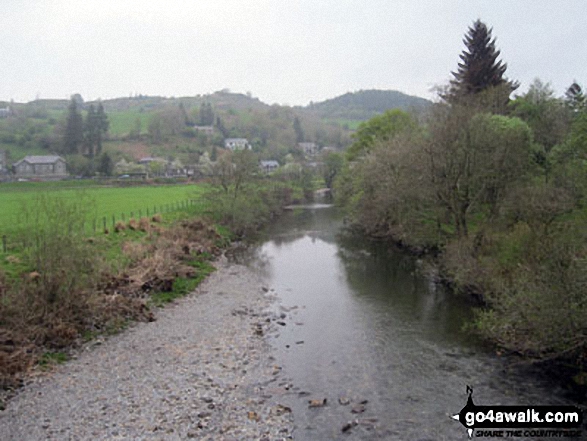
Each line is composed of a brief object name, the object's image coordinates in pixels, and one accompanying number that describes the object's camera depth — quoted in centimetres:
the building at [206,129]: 15711
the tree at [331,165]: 8962
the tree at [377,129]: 5290
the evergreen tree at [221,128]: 16412
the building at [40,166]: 9588
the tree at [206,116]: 17339
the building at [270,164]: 12185
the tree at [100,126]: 11142
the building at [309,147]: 15940
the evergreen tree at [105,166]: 9144
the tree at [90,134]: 11019
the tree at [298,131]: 17262
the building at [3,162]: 9848
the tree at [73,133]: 10919
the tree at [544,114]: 3394
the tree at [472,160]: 2689
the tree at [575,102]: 3845
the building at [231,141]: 14712
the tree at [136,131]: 13550
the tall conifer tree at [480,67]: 4494
